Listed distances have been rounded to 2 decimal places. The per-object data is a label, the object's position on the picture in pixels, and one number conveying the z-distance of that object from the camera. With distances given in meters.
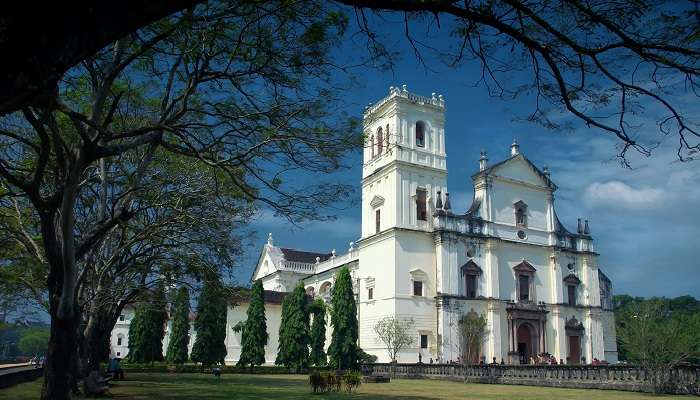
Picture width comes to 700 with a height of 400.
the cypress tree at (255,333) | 41.78
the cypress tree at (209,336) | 41.12
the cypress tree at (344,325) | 37.16
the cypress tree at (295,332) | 40.47
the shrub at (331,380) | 18.50
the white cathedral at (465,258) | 40.00
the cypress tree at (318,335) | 41.47
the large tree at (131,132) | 8.08
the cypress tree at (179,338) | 44.72
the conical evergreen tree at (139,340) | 42.78
